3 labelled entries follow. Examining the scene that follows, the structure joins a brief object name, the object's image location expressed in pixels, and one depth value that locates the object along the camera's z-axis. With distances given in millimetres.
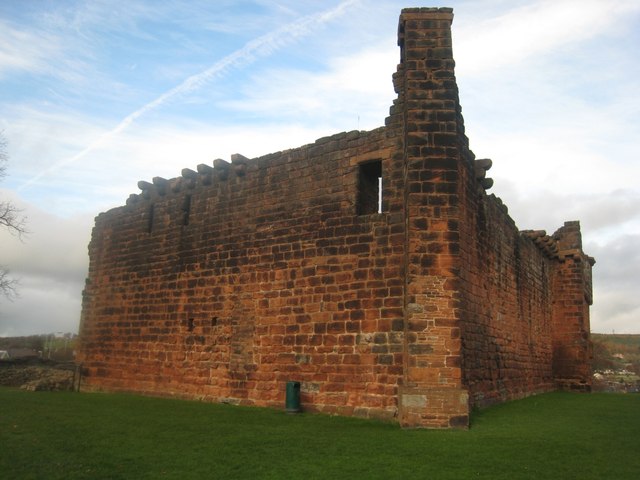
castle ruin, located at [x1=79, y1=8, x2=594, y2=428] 10227
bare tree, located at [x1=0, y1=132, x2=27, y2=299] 23062
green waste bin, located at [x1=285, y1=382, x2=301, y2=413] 11602
